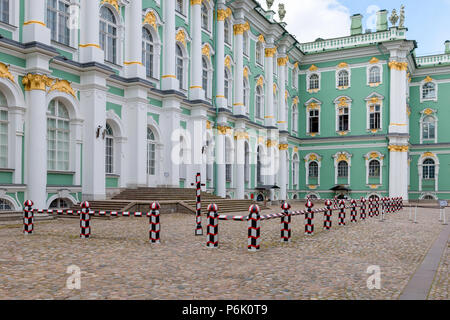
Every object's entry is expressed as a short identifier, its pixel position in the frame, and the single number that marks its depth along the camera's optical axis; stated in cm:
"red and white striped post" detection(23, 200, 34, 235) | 1279
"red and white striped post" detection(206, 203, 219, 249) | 1077
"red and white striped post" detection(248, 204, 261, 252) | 1035
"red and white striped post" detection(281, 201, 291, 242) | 1193
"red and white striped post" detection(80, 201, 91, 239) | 1220
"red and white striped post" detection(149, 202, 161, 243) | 1130
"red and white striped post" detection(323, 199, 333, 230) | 1512
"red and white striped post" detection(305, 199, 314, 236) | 1368
